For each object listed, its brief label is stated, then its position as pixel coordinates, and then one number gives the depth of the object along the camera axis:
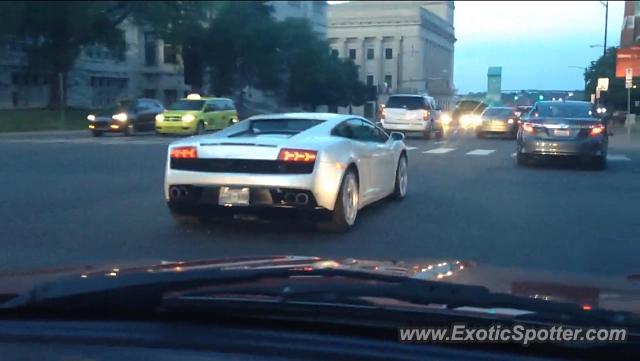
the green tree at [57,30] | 44.91
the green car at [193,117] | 34.94
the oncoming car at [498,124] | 35.78
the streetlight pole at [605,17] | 51.39
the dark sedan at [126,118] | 35.53
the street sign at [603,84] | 46.44
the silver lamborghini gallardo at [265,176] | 9.12
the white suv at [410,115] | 33.53
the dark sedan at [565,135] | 18.53
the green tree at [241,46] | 59.47
